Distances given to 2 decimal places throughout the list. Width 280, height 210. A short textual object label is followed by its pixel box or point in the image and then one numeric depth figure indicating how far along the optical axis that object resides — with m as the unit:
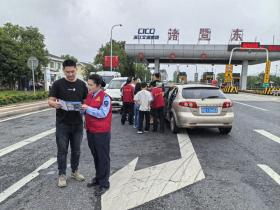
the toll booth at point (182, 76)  37.74
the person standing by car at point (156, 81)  6.84
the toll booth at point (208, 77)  36.51
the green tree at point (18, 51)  26.08
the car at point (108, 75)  16.32
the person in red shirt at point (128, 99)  7.45
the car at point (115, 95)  10.22
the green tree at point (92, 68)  38.35
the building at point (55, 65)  48.90
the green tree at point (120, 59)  37.84
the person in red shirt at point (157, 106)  6.57
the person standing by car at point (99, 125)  2.94
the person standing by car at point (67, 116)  3.08
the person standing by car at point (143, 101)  6.40
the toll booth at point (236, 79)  37.76
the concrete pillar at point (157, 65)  35.24
